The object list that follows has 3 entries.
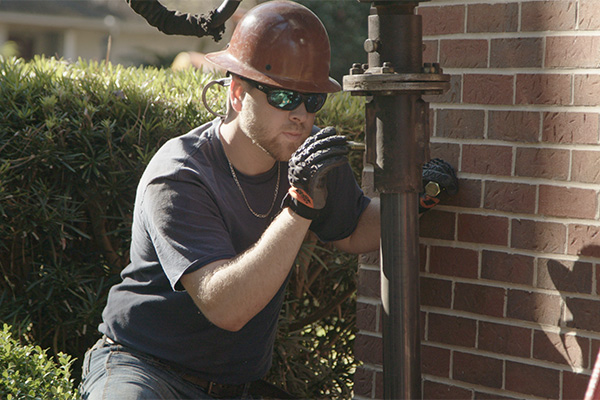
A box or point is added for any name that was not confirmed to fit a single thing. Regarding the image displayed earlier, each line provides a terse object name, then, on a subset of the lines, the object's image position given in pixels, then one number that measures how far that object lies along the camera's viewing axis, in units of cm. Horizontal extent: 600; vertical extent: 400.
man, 451
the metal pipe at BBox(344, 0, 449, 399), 388
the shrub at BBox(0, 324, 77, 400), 439
